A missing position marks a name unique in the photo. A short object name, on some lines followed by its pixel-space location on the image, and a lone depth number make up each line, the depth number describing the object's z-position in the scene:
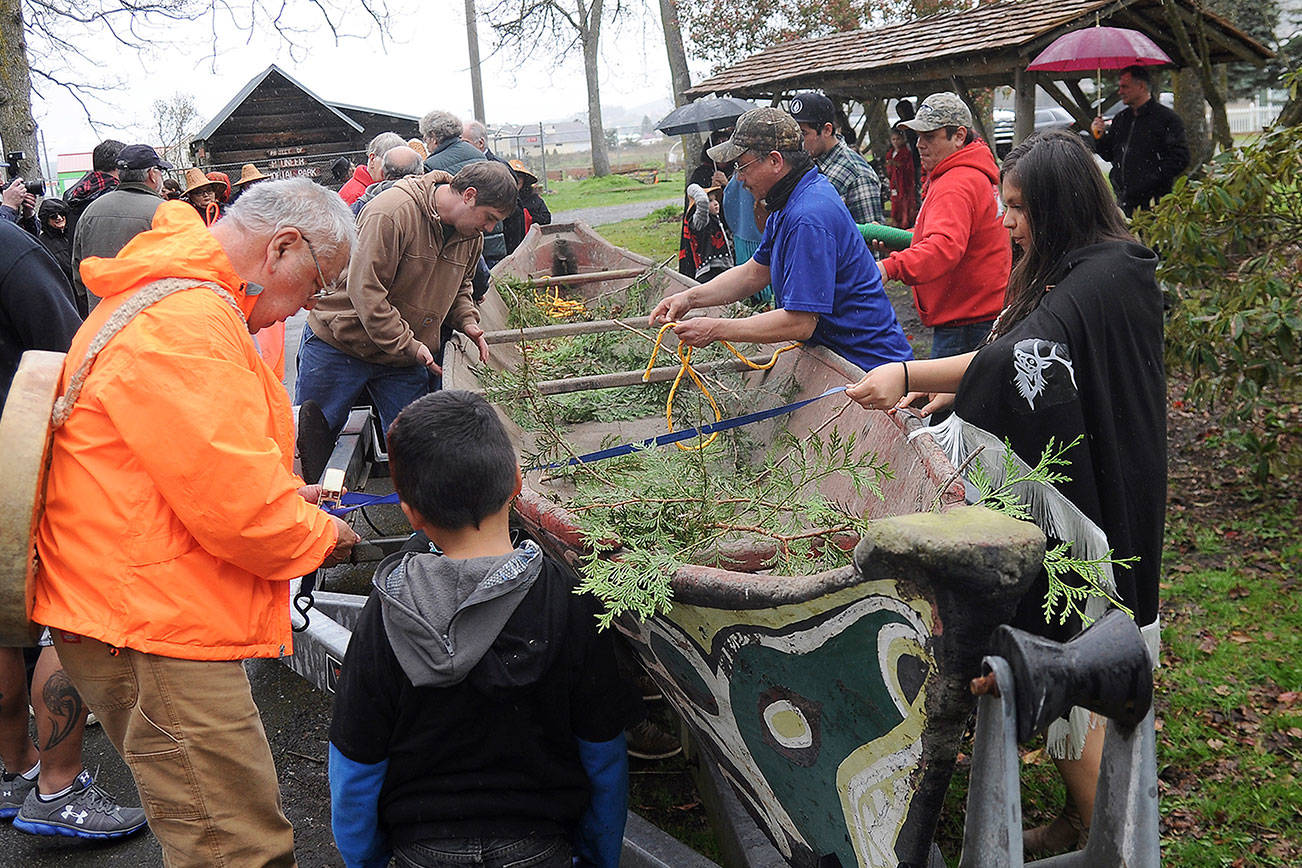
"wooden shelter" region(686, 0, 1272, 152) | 10.09
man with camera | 6.28
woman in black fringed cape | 2.61
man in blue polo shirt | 3.88
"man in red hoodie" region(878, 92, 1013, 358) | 4.84
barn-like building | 21.44
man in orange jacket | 2.19
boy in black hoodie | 2.12
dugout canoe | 1.64
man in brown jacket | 5.00
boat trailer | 1.57
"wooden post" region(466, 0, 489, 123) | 36.59
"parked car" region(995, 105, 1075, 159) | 20.61
